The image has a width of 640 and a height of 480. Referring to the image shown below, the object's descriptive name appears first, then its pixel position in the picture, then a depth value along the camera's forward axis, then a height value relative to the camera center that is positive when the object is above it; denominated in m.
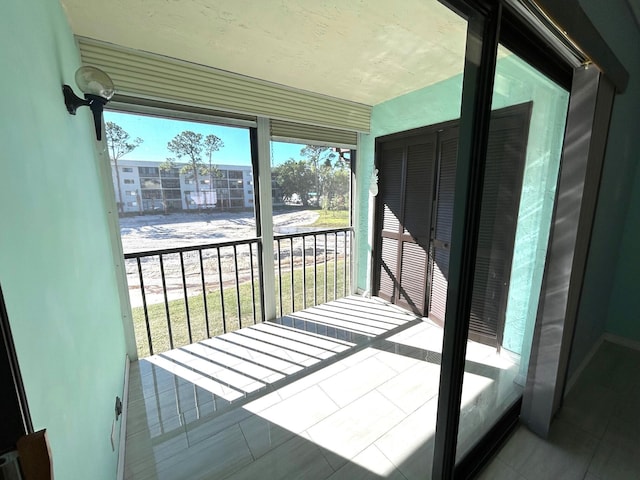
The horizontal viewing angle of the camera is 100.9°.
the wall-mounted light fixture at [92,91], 1.26 +0.52
